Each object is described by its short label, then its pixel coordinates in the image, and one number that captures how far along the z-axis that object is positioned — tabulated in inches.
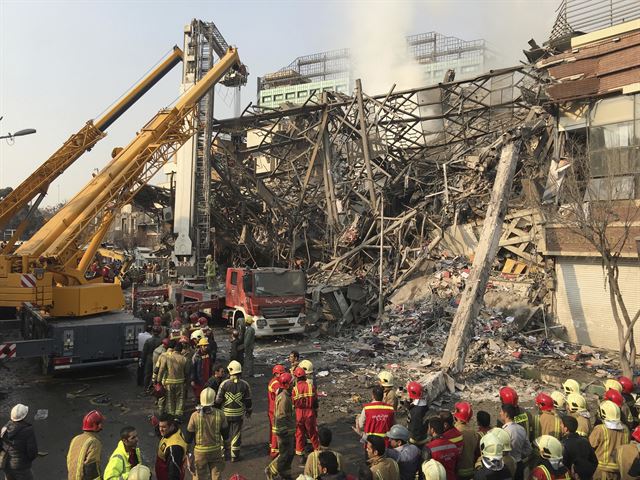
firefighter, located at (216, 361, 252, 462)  257.6
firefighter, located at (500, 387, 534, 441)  209.4
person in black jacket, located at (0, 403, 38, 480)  191.6
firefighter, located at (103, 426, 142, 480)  155.9
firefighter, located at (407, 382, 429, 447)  212.9
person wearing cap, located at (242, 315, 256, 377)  421.7
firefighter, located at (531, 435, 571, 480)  155.9
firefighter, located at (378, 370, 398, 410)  241.6
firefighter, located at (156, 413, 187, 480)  181.6
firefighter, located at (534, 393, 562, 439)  208.4
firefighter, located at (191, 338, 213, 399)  340.5
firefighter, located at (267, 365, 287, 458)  252.8
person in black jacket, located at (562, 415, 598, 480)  175.6
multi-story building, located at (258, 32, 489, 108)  3484.3
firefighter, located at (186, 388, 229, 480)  205.2
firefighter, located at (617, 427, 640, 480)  183.6
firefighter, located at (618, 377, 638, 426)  241.1
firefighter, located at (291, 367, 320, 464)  247.0
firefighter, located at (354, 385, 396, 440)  208.5
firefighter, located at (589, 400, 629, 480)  191.2
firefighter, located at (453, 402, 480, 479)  187.9
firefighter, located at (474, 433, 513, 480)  151.0
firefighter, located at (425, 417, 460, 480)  179.5
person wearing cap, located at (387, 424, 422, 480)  172.2
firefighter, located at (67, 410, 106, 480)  167.6
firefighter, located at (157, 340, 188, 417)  302.4
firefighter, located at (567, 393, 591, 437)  205.8
